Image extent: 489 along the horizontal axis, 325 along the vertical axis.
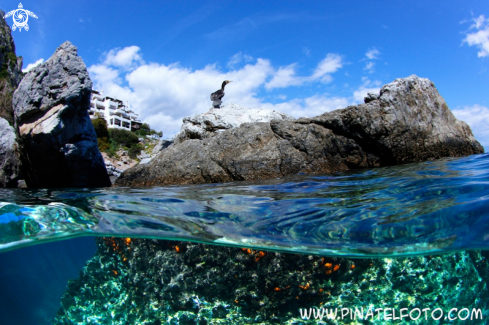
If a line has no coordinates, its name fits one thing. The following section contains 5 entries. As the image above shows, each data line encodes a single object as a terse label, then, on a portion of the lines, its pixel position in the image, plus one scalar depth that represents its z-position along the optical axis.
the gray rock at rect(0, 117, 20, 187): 8.27
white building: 64.74
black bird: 13.33
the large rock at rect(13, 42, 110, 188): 7.62
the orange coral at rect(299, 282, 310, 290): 3.34
